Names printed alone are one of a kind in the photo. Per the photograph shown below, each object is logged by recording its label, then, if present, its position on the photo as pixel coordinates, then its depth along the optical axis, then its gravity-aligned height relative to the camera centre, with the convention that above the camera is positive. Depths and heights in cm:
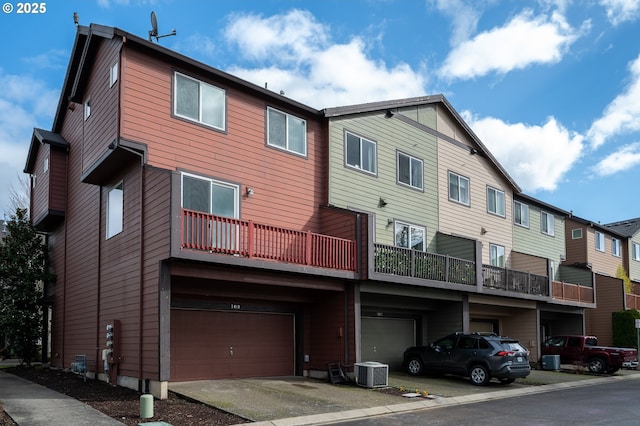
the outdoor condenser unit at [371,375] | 1673 -257
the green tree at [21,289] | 2141 -20
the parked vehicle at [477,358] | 1828 -237
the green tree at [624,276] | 3728 +30
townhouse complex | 1513 +175
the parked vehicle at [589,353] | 2392 -295
